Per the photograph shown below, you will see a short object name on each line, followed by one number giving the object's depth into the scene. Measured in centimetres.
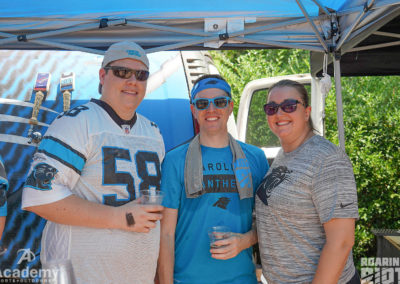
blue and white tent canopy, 297
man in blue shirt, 234
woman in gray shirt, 205
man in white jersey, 198
